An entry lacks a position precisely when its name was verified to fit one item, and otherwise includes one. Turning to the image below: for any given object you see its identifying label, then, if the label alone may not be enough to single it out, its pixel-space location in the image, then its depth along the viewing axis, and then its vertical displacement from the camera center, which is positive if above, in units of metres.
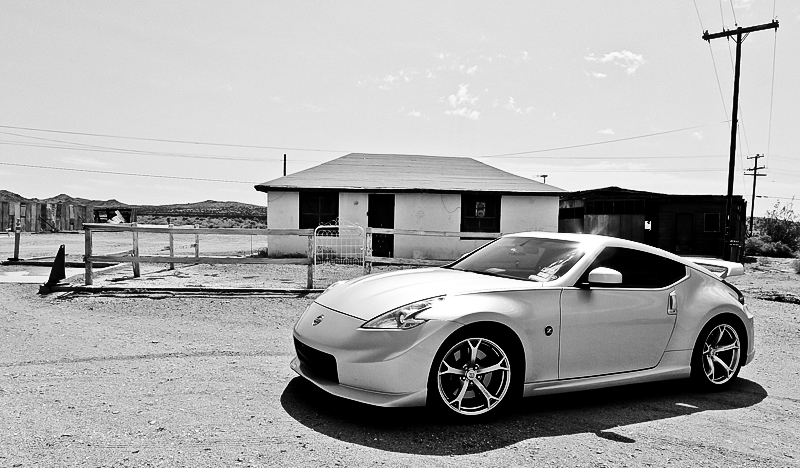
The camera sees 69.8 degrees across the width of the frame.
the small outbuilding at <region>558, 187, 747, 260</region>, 27.52 -0.02
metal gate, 19.02 -1.14
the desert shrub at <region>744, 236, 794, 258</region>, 32.34 -1.57
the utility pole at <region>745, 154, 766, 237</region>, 55.67 +5.02
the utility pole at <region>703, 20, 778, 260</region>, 22.59 +5.91
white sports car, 3.92 -0.84
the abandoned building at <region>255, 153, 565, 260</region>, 21.03 +0.25
